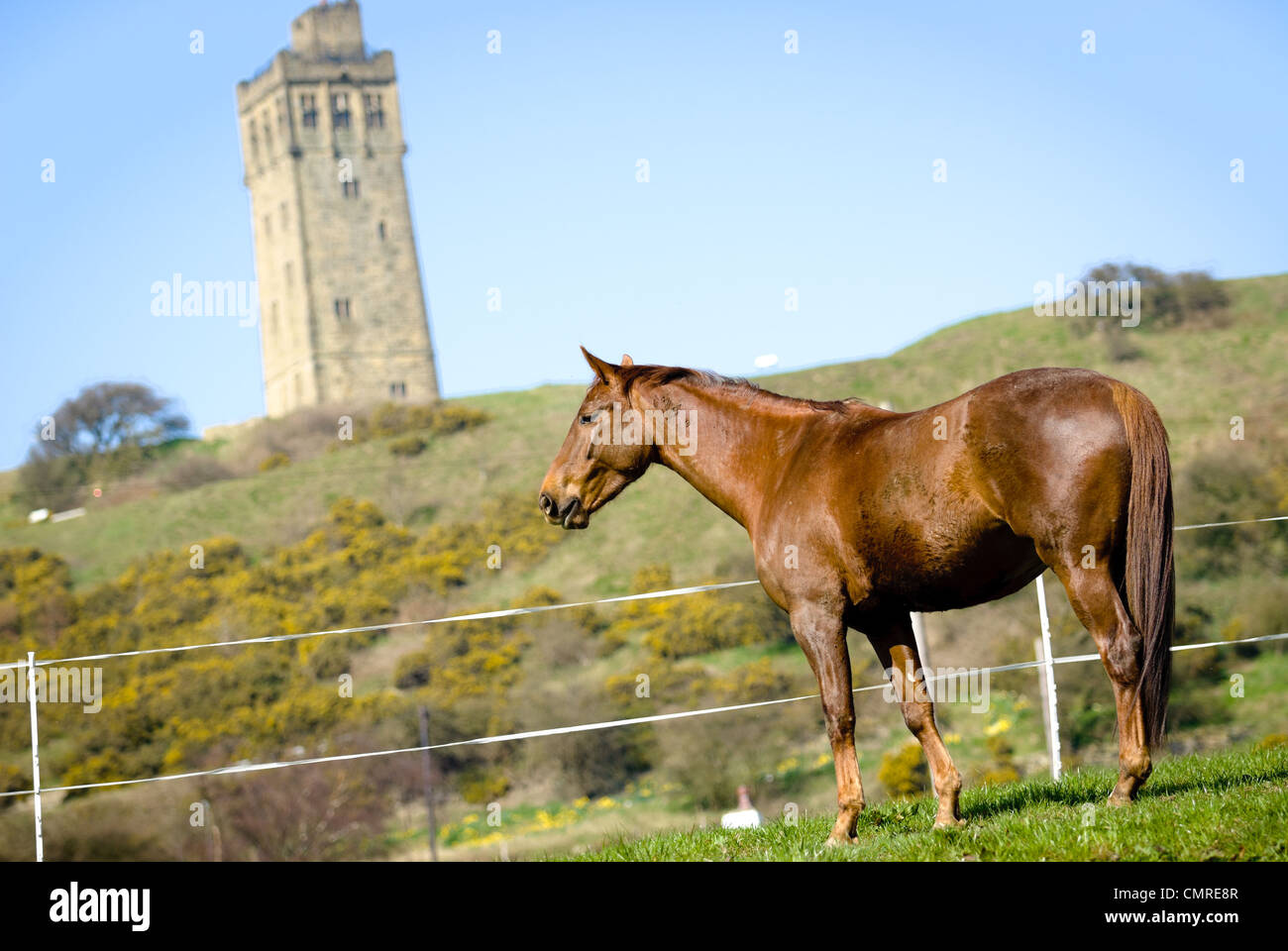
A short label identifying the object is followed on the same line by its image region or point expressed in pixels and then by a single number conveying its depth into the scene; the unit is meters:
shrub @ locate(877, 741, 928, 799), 23.91
